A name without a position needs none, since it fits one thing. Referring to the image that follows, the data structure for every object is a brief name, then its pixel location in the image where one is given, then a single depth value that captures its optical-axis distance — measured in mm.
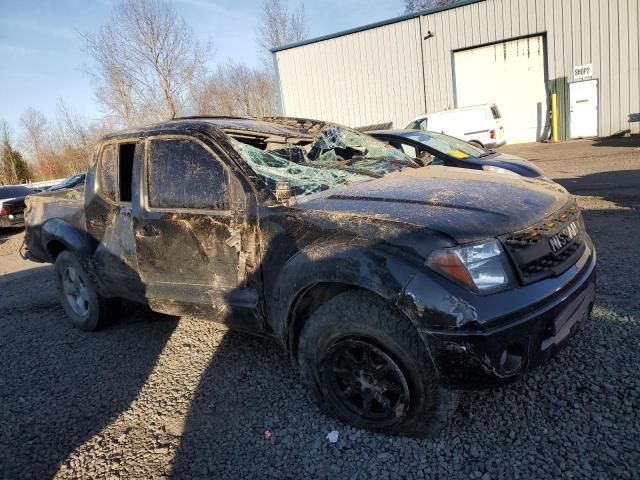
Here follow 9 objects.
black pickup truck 2104
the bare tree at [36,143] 41331
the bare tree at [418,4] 40612
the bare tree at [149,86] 30422
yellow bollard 18797
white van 13008
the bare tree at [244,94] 39375
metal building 17828
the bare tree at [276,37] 37250
